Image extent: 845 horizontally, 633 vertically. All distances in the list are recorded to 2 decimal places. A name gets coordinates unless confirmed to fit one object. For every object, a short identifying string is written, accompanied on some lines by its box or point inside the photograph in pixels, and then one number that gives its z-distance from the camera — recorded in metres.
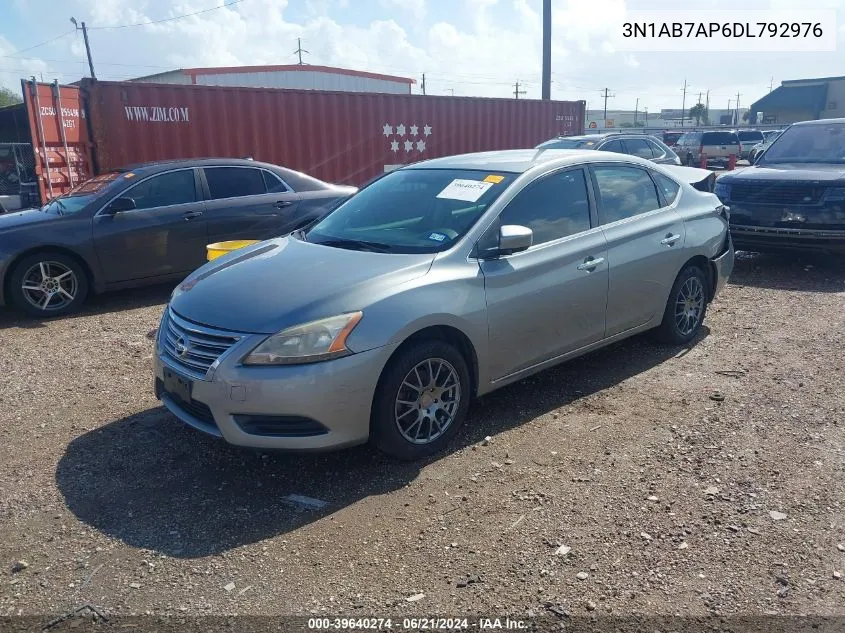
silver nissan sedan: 3.56
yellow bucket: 6.36
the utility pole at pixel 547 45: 20.47
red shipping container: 10.68
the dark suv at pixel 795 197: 8.41
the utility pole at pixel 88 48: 50.69
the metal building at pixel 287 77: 29.58
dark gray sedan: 7.07
